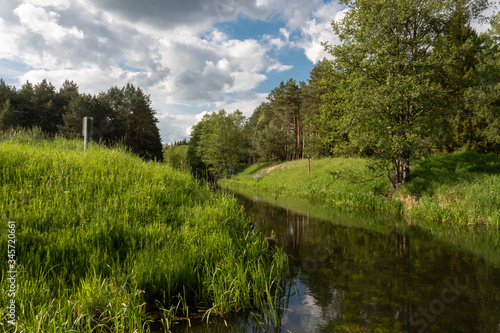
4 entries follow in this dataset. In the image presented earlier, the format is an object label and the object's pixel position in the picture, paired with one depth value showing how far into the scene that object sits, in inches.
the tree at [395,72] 655.8
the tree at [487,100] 671.8
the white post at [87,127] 422.7
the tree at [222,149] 2375.7
